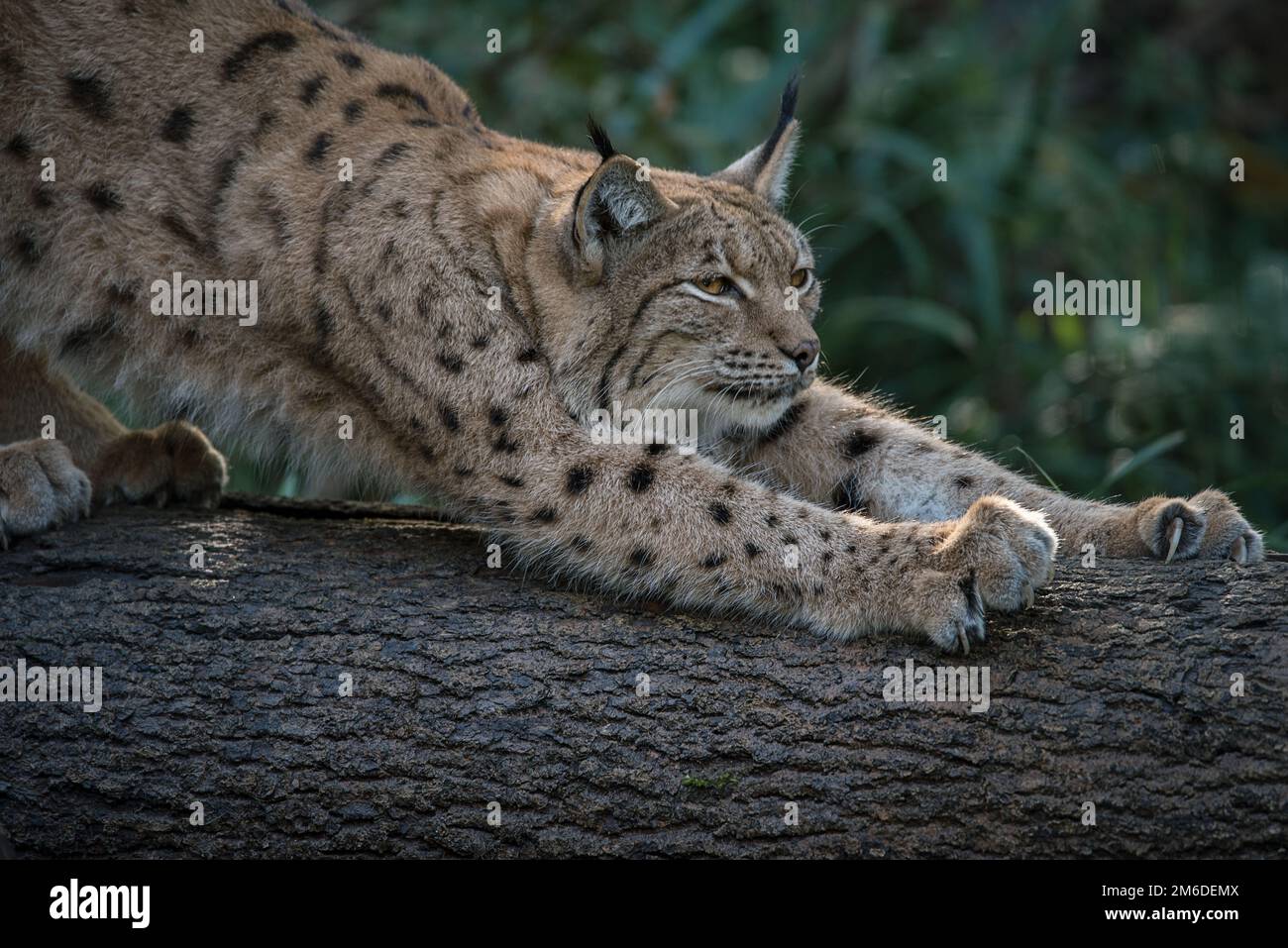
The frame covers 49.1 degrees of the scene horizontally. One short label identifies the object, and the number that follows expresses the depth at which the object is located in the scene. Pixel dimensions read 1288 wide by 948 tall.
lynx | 4.44
